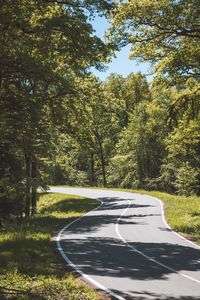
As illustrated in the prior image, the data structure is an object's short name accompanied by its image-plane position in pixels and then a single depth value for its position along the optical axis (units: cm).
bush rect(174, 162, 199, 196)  4653
